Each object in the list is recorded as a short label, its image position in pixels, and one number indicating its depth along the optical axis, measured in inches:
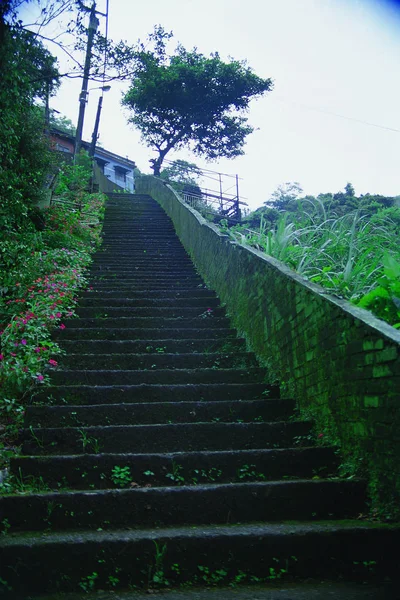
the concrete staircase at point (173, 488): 98.6
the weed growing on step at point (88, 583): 94.2
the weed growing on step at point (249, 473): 125.6
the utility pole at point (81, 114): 754.8
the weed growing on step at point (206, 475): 124.8
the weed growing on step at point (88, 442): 135.1
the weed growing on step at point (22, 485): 117.0
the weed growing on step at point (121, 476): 121.7
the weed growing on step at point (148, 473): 124.6
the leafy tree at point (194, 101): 957.2
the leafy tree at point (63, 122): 1587.1
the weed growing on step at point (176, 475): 123.7
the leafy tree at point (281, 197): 552.4
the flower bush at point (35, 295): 164.4
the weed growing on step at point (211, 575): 97.5
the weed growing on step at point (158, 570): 96.1
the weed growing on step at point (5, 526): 105.8
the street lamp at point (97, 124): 940.0
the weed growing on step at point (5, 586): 92.8
